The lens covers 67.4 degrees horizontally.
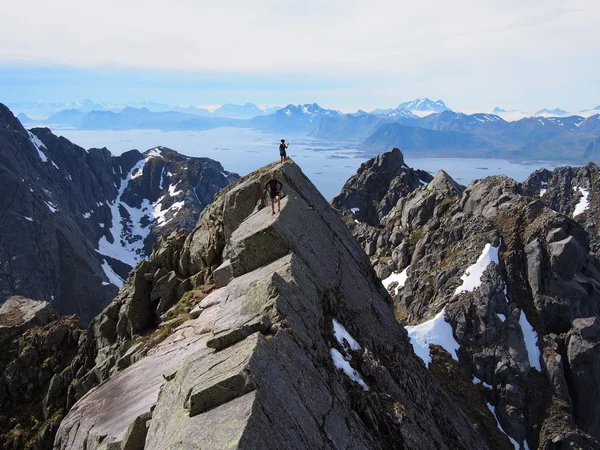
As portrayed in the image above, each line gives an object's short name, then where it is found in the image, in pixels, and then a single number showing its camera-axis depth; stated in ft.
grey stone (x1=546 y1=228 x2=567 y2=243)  170.71
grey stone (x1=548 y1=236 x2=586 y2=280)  165.78
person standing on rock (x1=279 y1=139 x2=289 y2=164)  96.25
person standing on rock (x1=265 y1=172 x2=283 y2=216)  76.07
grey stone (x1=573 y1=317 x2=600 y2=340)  148.87
